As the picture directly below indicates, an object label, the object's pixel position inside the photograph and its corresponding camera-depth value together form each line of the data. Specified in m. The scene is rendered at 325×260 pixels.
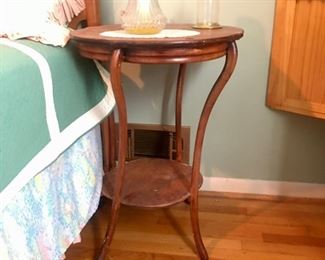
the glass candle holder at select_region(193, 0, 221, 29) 1.35
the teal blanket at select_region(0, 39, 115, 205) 0.76
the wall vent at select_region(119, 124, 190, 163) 1.58
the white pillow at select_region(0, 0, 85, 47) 1.06
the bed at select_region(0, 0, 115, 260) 0.77
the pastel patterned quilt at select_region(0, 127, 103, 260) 0.78
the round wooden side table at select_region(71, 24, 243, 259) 0.93
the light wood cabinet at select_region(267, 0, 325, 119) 1.30
